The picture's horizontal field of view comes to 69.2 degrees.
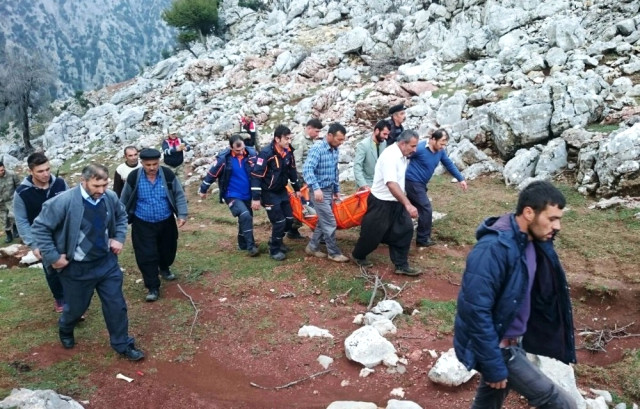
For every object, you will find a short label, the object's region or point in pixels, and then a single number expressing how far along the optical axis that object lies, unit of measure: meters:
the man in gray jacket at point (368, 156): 6.61
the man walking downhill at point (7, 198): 9.33
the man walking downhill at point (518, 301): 2.43
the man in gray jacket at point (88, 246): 4.13
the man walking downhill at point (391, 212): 5.36
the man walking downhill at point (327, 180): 5.98
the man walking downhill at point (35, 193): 4.93
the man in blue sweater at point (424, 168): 6.51
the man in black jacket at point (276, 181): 6.38
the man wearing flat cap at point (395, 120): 7.17
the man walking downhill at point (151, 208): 5.53
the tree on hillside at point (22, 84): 27.39
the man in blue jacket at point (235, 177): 6.73
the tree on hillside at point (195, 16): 40.28
